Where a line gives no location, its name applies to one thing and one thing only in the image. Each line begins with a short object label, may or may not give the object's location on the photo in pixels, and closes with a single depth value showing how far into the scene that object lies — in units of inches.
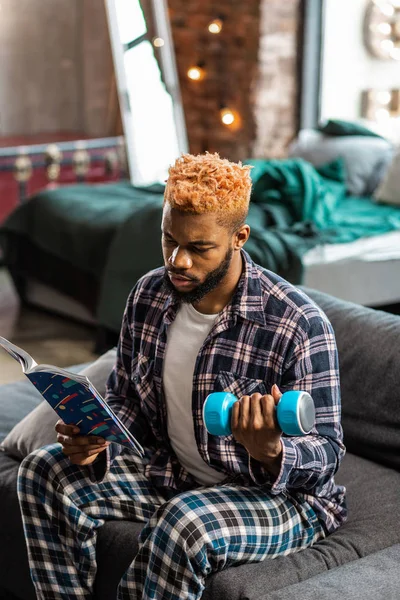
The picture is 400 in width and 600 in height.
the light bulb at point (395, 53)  275.0
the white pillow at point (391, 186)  208.1
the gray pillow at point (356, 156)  225.0
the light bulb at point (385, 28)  272.5
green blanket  163.6
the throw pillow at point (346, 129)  238.1
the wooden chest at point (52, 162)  253.1
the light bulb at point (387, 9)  271.1
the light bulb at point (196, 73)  286.7
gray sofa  65.9
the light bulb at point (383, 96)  279.0
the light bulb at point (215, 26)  279.3
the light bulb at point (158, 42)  285.6
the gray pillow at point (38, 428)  89.5
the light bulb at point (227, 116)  284.4
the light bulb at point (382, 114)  280.7
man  65.6
